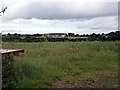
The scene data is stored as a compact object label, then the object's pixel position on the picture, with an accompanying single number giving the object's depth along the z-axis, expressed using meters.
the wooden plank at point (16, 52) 4.47
